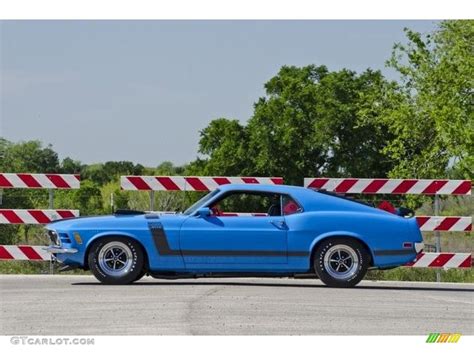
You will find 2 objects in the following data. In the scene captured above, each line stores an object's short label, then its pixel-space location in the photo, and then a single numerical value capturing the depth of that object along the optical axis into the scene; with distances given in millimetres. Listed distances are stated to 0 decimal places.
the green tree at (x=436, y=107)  41938
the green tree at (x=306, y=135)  73812
